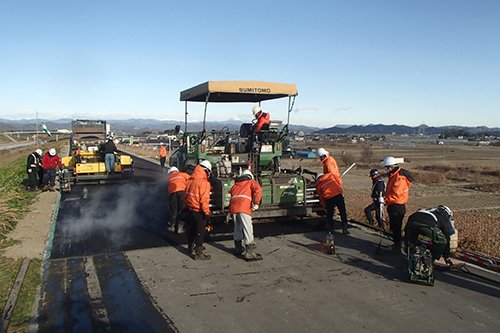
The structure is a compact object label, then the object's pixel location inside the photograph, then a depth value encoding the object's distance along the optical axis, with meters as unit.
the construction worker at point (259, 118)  11.00
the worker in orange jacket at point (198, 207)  7.24
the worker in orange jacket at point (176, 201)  9.21
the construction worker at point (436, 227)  5.98
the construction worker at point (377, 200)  9.72
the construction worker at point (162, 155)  23.05
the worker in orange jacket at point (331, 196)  8.80
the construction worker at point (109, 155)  17.11
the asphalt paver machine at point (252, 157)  9.59
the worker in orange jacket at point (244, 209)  7.16
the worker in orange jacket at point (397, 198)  7.61
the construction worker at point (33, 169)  14.98
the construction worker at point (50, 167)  15.05
